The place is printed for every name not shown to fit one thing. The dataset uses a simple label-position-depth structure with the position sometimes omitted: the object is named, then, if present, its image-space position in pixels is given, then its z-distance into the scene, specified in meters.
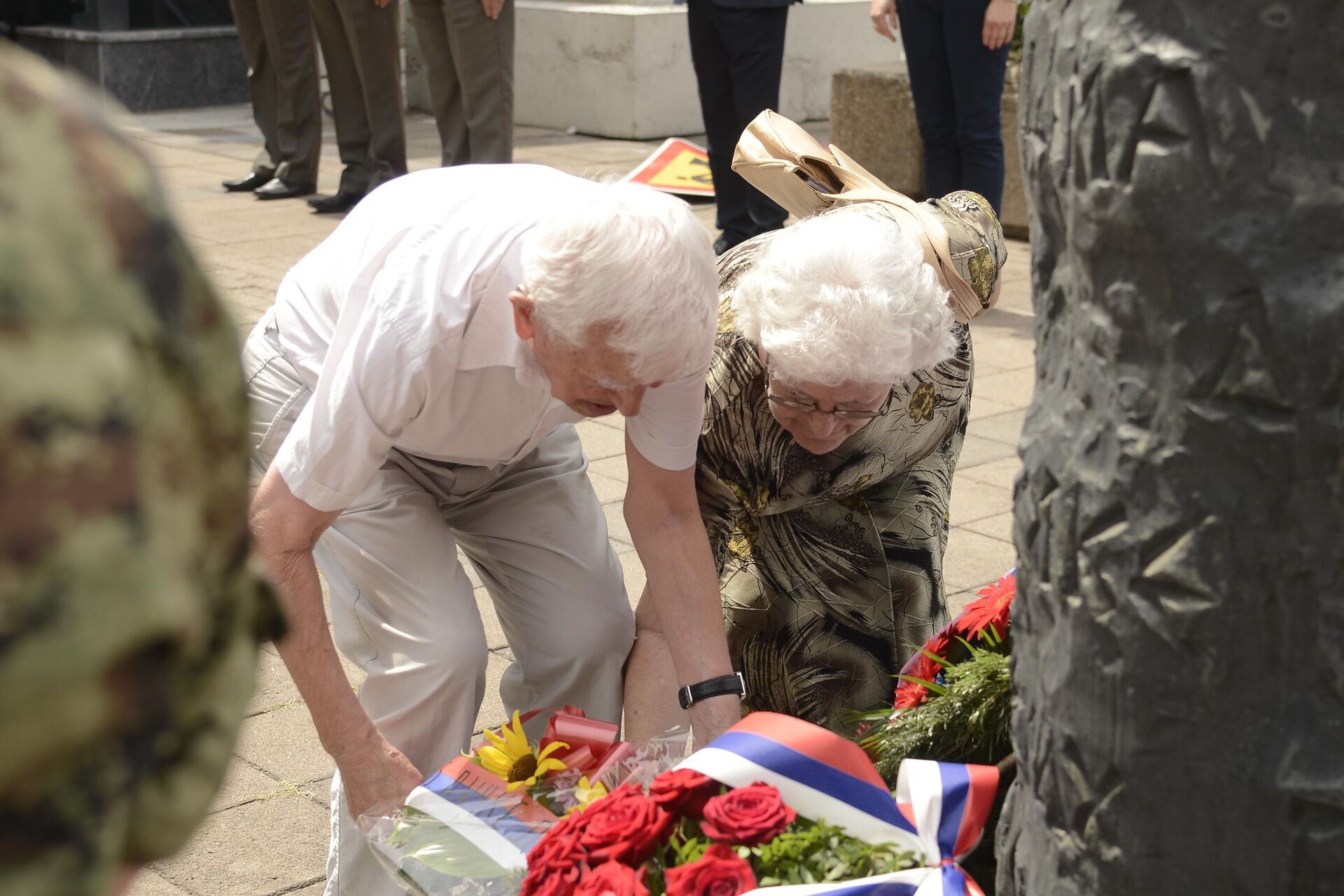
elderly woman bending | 2.28
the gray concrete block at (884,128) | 7.67
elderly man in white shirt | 2.06
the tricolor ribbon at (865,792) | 1.48
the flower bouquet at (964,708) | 1.75
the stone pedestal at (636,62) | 10.28
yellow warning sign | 8.41
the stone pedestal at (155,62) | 11.80
